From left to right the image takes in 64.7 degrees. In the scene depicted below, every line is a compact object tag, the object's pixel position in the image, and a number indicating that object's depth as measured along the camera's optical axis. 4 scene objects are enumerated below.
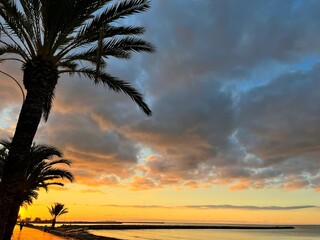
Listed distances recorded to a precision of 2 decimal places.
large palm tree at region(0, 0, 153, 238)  6.40
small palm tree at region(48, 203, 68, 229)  45.80
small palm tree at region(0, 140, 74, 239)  13.48
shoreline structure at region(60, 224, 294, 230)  94.96
